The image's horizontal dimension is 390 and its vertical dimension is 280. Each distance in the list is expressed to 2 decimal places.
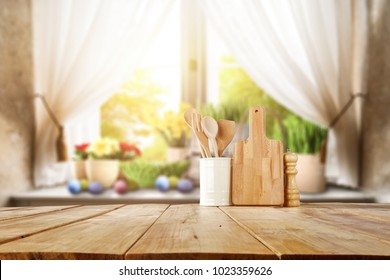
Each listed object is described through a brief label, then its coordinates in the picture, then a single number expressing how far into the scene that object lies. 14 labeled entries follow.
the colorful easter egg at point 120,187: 2.78
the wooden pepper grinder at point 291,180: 1.24
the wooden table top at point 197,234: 0.54
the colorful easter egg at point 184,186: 2.74
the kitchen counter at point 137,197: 2.62
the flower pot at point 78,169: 2.94
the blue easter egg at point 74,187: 2.78
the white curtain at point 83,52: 2.96
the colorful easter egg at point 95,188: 2.78
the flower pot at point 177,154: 2.93
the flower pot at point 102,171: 2.87
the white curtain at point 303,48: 2.85
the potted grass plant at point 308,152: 2.65
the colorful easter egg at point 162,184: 2.77
